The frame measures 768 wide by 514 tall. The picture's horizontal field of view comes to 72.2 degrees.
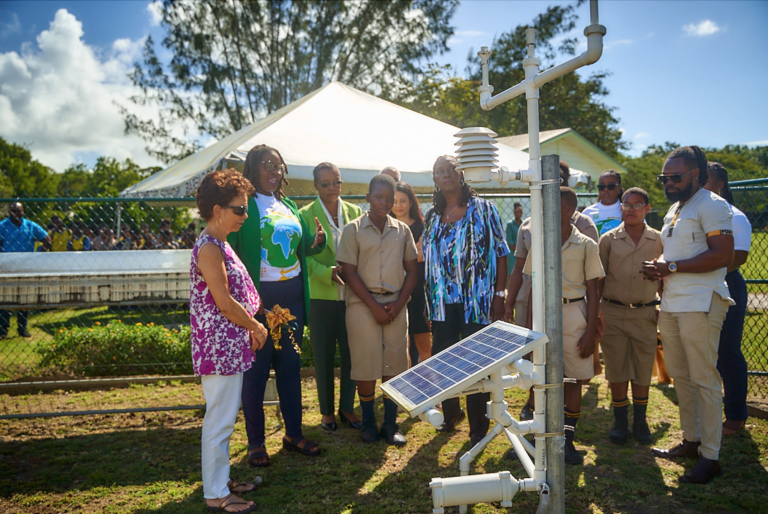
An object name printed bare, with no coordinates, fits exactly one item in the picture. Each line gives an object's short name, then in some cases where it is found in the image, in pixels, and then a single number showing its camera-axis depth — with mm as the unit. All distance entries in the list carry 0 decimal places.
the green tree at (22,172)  56844
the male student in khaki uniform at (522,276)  4355
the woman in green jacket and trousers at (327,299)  4715
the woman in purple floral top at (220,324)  3166
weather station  2521
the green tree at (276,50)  23641
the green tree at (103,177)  49719
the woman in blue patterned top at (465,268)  4238
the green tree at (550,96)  27422
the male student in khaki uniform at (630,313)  4320
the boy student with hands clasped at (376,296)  4375
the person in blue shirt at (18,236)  8102
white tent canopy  6922
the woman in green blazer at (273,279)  3906
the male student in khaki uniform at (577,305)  3855
